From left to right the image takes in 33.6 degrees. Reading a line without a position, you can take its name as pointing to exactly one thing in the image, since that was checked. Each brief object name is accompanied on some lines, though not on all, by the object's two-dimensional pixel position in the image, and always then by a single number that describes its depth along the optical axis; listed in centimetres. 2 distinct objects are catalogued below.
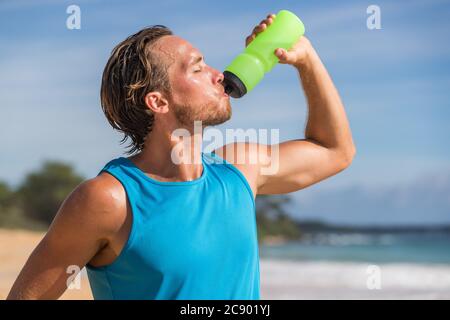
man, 286
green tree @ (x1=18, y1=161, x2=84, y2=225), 3128
